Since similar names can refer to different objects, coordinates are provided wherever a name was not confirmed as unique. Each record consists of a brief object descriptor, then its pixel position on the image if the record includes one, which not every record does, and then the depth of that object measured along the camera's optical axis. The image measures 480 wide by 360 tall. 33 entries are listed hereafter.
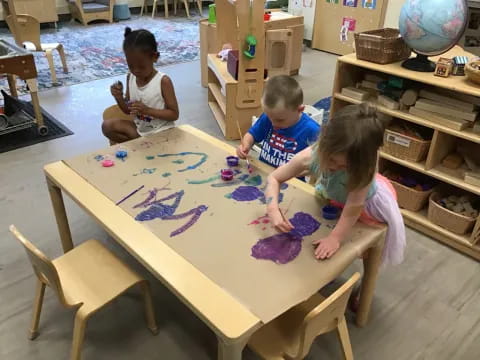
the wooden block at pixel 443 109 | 1.80
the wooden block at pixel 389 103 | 2.03
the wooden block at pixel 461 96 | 1.83
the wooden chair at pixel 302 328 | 1.01
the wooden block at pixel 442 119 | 1.80
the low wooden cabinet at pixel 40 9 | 5.41
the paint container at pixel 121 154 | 1.59
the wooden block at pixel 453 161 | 1.97
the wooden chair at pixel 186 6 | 6.55
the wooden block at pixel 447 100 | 1.80
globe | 1.72
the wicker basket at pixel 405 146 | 1.98
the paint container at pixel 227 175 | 1.45
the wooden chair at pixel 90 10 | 5.93
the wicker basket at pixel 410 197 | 2.04
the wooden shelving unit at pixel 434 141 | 1.78
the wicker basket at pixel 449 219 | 1.87
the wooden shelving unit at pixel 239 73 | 2.52
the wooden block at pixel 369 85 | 2.18
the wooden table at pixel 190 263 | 0.94
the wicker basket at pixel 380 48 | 1.95
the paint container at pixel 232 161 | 1.55
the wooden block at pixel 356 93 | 2.15
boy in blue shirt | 1.45
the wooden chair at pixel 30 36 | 3.51
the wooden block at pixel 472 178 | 1.83
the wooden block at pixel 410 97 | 1.96
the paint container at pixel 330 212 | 1.28
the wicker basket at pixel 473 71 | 1.69
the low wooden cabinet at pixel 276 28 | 3.51
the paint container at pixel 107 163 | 1.53
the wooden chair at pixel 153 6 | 6.45
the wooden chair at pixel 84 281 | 1.19
